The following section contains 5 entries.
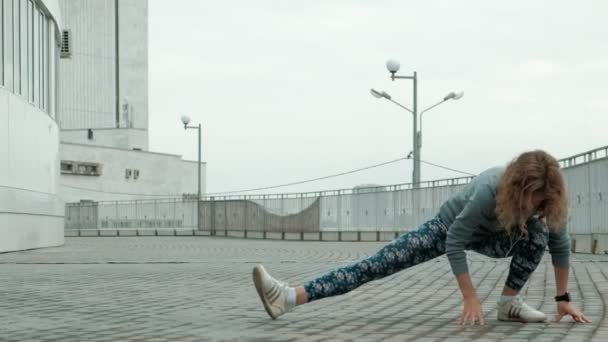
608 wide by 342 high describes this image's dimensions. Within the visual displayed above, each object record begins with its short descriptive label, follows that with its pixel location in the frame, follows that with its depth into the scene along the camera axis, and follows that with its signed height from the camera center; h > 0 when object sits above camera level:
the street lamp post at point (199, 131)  54.00 +5.07
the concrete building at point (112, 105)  68.50 +8.22
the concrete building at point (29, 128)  20.66 +2.10
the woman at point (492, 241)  5.75 -0.08
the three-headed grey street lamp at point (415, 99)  34.22 +4.31
